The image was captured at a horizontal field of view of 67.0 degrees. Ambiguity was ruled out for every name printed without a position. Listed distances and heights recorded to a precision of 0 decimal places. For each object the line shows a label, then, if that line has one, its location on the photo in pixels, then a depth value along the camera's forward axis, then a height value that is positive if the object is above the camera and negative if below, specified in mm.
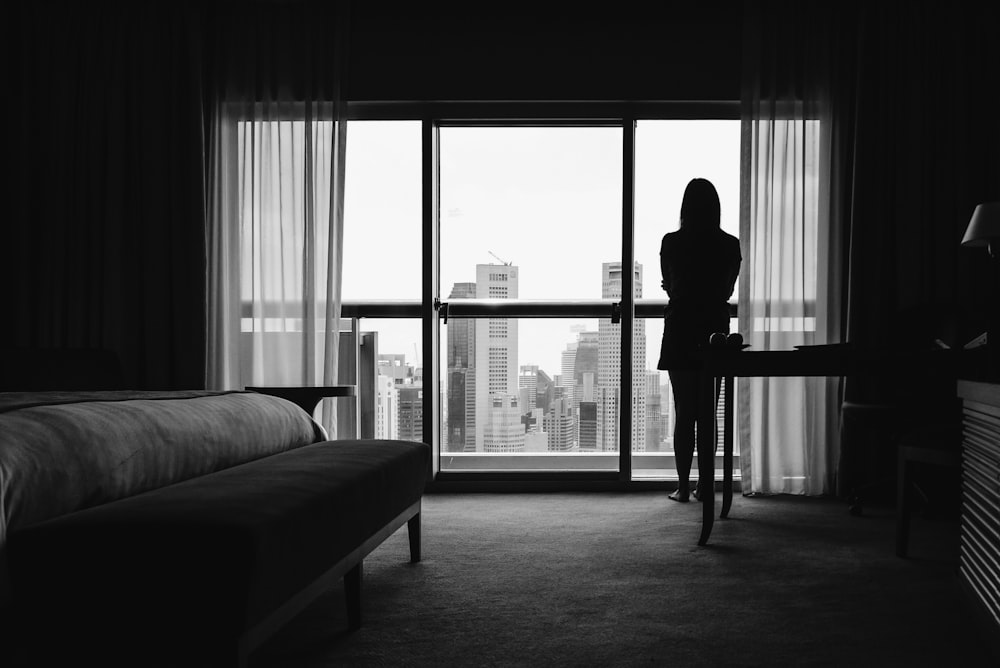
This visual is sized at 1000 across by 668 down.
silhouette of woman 3398 +179
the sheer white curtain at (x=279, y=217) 3820 +515
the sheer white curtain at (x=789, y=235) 3762 +433
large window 4156 +223
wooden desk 2514 -147
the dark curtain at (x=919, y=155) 3664 +819
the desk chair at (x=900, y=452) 2471 -538
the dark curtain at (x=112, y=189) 3766 +640
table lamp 3115 +396
